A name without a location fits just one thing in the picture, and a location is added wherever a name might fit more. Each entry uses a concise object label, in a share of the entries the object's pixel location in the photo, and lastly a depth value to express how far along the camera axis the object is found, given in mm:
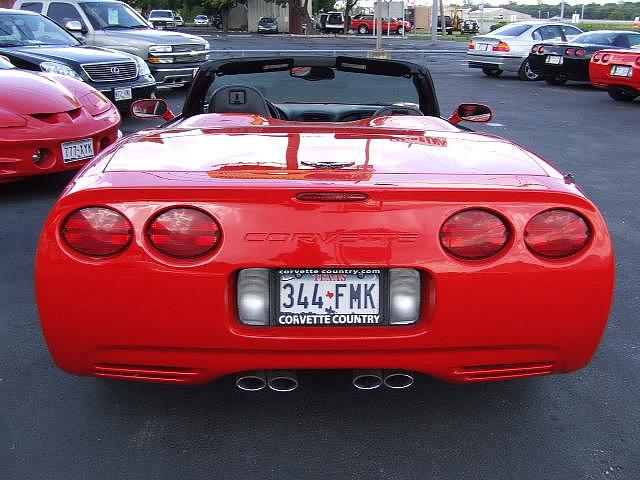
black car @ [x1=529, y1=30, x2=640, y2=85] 13969
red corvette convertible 2039
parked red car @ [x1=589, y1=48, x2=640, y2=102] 11586
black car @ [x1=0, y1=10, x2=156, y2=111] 8328
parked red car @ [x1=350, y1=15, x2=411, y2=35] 49188
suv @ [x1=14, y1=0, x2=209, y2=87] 11852
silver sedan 16281
